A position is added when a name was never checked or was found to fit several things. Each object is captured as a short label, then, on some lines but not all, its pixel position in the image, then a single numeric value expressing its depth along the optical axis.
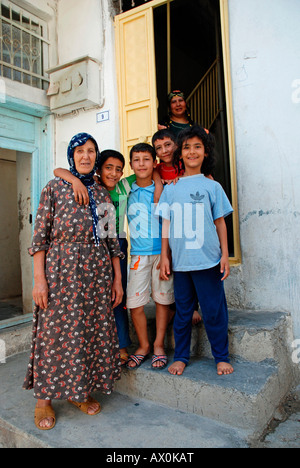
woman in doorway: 3.09
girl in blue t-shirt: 2.11
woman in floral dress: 1.88
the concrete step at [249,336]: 2.25
